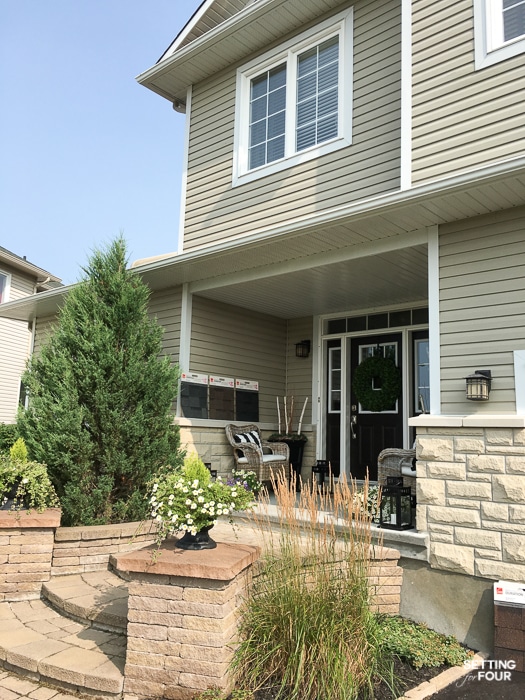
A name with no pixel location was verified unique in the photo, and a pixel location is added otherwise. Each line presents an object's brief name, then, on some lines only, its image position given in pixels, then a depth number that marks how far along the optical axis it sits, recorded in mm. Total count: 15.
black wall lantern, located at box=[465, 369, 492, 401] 3932
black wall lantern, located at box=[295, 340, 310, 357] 7605
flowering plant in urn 3062
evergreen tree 4719
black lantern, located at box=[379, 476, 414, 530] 4230
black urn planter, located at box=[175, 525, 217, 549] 3123
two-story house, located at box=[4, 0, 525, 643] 3945
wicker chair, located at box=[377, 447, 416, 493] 5229
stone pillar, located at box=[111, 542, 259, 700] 2766
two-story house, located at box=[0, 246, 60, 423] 15219
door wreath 6668
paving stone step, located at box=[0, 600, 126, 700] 2877
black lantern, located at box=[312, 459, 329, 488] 6793
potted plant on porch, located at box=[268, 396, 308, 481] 7160
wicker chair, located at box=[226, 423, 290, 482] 6528
